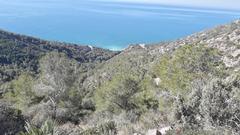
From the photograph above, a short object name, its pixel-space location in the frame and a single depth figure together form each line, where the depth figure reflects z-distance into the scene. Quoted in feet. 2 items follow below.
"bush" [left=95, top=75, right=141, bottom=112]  30.44
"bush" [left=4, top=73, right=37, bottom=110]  34.42
